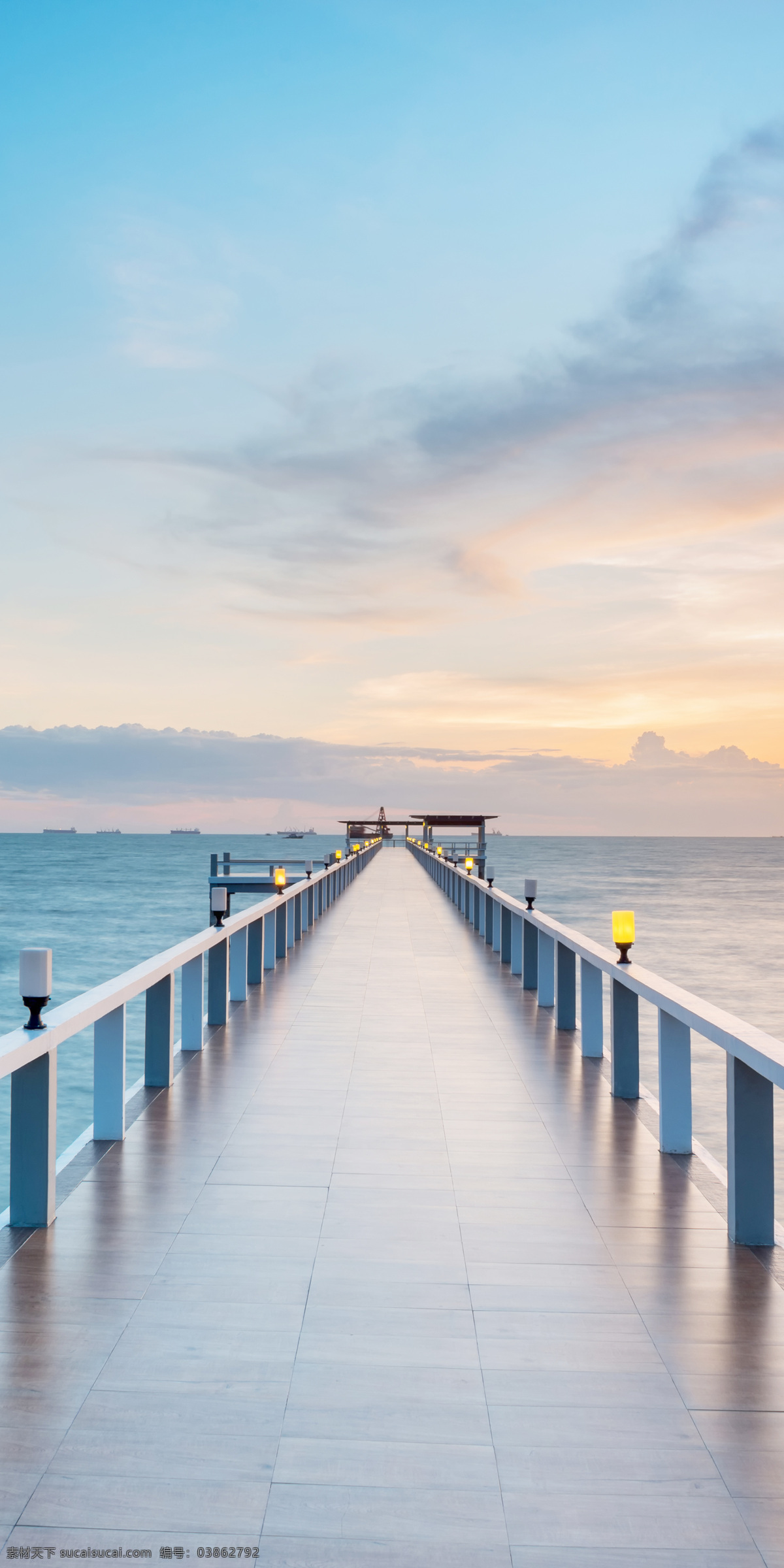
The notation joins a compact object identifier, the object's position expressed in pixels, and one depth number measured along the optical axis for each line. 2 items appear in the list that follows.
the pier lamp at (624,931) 5.30
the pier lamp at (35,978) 3.52
